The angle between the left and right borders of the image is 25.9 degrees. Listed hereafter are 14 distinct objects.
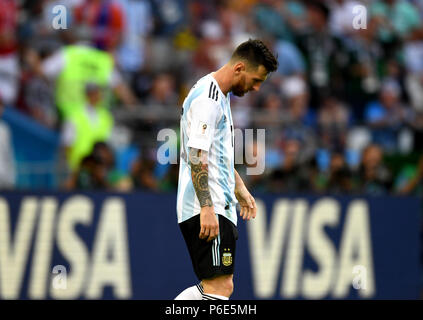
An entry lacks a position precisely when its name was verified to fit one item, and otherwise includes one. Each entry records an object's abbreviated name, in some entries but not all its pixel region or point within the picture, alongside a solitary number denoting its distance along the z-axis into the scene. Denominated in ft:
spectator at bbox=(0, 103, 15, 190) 33.53
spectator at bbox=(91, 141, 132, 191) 34.09
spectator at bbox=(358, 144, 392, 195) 37.42
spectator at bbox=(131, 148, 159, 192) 35.63
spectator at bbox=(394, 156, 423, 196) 38.47
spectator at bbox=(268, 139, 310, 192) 36.09
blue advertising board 32.83
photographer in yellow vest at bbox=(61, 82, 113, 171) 37.40
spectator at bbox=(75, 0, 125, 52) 42.96
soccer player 20.77
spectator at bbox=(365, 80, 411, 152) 44.04
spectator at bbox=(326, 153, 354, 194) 36.42
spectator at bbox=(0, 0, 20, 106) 39.17
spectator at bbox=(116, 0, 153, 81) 43.70
